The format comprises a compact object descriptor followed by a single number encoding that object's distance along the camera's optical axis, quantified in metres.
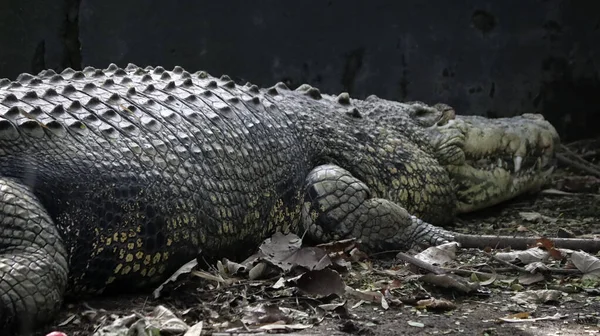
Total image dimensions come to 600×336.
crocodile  6.04
